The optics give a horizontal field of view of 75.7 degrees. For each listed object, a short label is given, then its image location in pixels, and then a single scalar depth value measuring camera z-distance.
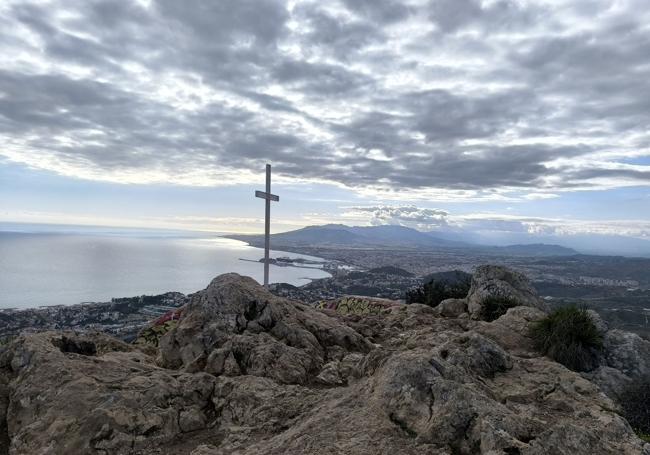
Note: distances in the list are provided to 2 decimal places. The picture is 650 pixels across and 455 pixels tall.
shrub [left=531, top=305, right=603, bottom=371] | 8.32
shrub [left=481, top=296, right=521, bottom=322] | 12.32
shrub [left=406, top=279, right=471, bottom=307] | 17.14
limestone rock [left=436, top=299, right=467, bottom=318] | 13.40
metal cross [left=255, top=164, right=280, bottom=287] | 14.83
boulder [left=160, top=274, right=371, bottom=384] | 7.09
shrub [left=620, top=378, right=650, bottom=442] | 7.59
